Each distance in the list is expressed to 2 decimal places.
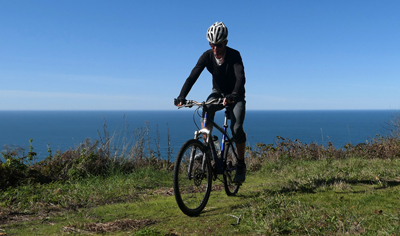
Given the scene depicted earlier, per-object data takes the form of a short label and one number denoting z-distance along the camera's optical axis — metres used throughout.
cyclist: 4.39
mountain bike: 3.79
